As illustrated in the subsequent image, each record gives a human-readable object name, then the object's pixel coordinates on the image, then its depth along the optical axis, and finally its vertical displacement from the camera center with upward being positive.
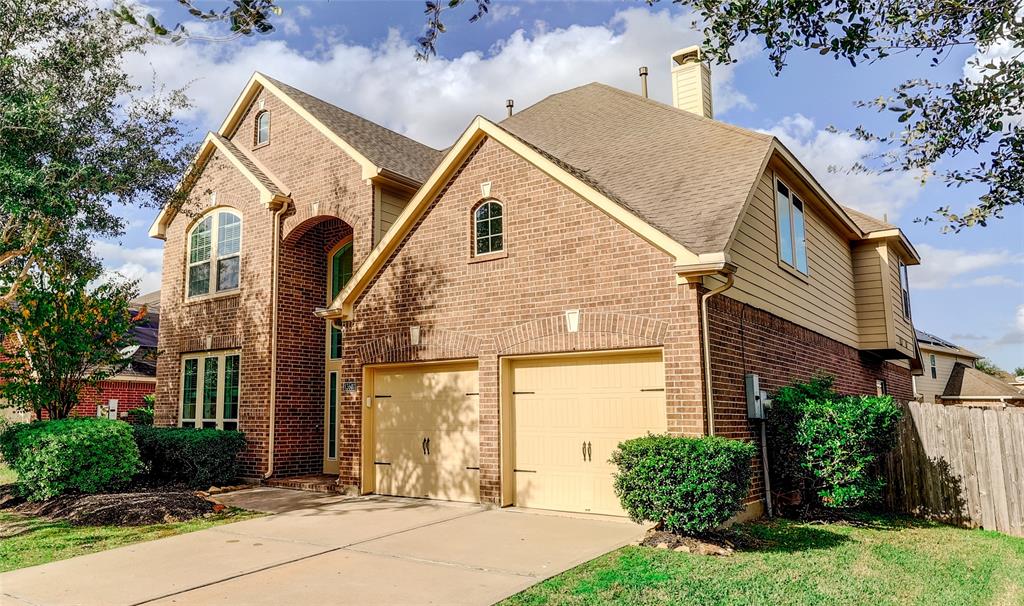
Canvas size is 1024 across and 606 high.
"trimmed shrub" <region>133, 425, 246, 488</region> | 12.85 -0.85
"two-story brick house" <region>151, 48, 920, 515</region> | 9.27 +1.82
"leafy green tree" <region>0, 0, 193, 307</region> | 9.91 +4.32
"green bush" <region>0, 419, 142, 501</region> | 10.62 -0.68
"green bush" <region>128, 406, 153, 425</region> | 20.30 -0.16
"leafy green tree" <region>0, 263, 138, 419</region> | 11.97 +1.31
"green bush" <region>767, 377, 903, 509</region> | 8.95 -0.63
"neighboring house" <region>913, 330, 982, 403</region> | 28.31 +1.38
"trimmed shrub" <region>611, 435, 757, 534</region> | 7.32 -0.89
